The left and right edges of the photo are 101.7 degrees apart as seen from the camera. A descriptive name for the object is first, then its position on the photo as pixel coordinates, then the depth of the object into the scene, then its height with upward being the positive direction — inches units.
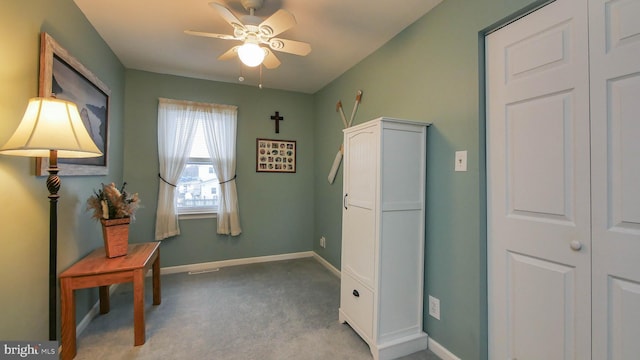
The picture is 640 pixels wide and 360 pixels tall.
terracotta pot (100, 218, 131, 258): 78.0 -16.6
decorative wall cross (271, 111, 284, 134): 147.3 +36.2
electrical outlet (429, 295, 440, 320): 72.5 -35.0
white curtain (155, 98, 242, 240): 125.8 +16.3
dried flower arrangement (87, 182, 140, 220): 78.5 -7.3
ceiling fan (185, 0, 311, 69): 66.9 +41.9
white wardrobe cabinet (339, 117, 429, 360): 70.6 -15.1
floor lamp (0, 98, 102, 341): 47.0 +7.8
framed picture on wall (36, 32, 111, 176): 60.2 +25.1
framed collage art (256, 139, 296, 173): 145.8 +15.2
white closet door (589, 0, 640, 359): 42.1 +1.4
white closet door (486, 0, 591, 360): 47.7 -0.6
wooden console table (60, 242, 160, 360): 66.3 -26.1
